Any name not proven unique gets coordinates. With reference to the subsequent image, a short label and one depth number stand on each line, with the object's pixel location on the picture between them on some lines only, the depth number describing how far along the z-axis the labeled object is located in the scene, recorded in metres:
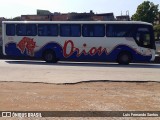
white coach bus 10.78
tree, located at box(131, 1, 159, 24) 36.42
